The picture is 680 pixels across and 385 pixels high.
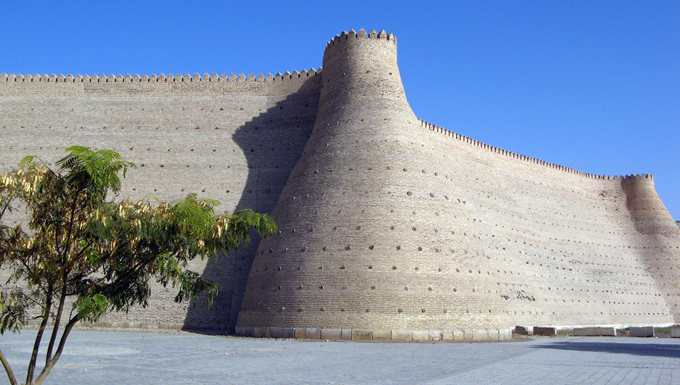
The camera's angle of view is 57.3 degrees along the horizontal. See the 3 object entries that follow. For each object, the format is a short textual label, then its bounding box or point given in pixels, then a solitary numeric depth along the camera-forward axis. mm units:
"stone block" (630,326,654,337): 22062
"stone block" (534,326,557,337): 22562
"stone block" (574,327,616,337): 23062
